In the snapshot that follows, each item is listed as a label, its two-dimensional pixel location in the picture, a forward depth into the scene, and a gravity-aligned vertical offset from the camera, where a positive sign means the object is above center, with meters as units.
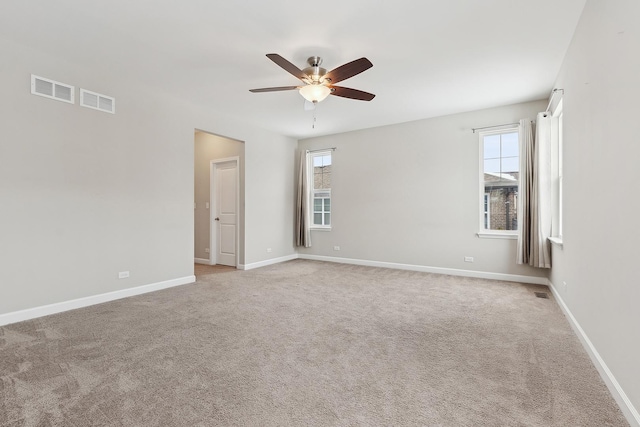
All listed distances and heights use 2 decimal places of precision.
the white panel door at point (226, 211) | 6.07 -0.03
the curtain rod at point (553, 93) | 3.51 +1.47
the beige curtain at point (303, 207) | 6.74 +0.06
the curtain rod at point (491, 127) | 4.71 +1.35
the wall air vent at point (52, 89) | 3.16 +1.33
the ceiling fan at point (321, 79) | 2.84 +1.35
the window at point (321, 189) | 6.72 +0.47
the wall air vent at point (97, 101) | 3.52 +1.33
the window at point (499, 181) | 4.80 +0.46
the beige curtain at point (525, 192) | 4.43 +0.25
